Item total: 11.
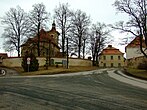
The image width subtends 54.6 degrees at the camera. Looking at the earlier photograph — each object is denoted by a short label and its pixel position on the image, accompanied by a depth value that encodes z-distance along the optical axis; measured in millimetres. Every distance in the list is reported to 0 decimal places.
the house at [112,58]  59924
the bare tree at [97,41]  38775
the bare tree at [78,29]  36434
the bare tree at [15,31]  35004
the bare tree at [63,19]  36312
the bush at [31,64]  26474
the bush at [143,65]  27403
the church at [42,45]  32784
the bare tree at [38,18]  34274
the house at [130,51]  46737
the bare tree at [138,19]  21348
